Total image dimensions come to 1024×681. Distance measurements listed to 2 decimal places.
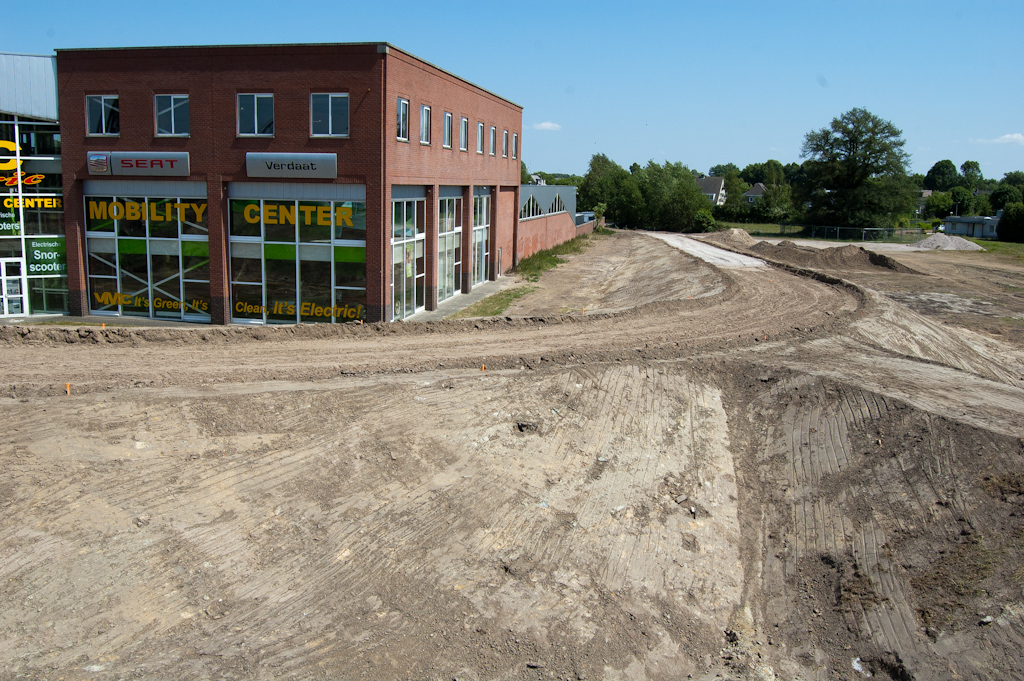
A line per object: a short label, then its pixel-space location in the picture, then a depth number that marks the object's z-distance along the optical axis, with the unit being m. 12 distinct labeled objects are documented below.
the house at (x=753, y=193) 143.07
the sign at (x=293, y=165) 22.28
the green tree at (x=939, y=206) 110.62
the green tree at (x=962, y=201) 115.19
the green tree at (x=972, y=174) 162.25
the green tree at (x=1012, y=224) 68.50
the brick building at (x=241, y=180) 22.33
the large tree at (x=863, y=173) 73.25
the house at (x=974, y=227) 79.38
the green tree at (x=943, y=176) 166.75
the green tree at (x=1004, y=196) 97.85
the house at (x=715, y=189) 140.62
